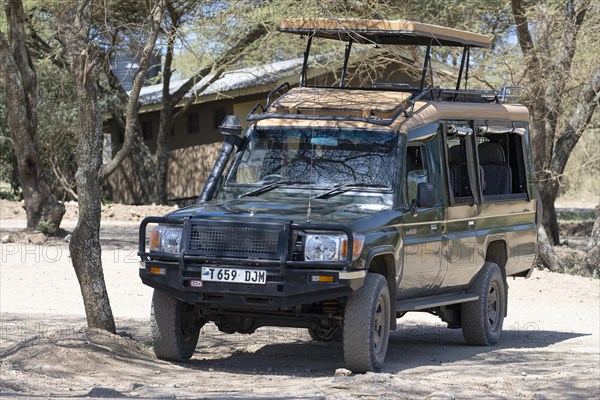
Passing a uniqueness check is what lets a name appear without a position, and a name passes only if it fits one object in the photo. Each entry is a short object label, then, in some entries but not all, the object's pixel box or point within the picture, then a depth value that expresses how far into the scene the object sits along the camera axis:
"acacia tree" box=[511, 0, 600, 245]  33.03
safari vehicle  15.26
